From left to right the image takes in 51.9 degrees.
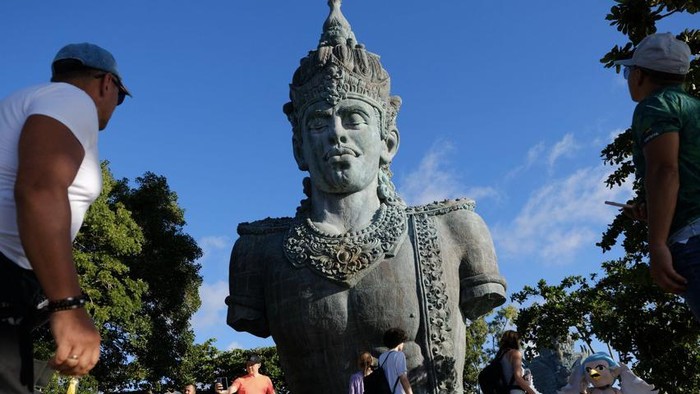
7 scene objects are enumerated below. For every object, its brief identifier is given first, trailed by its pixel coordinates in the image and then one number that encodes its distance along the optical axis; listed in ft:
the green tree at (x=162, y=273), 75.97
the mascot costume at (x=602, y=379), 29.35
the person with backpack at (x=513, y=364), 21.66
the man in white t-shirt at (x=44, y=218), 6.97
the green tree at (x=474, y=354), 100.53
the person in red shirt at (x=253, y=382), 27.40
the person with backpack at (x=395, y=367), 17.85
